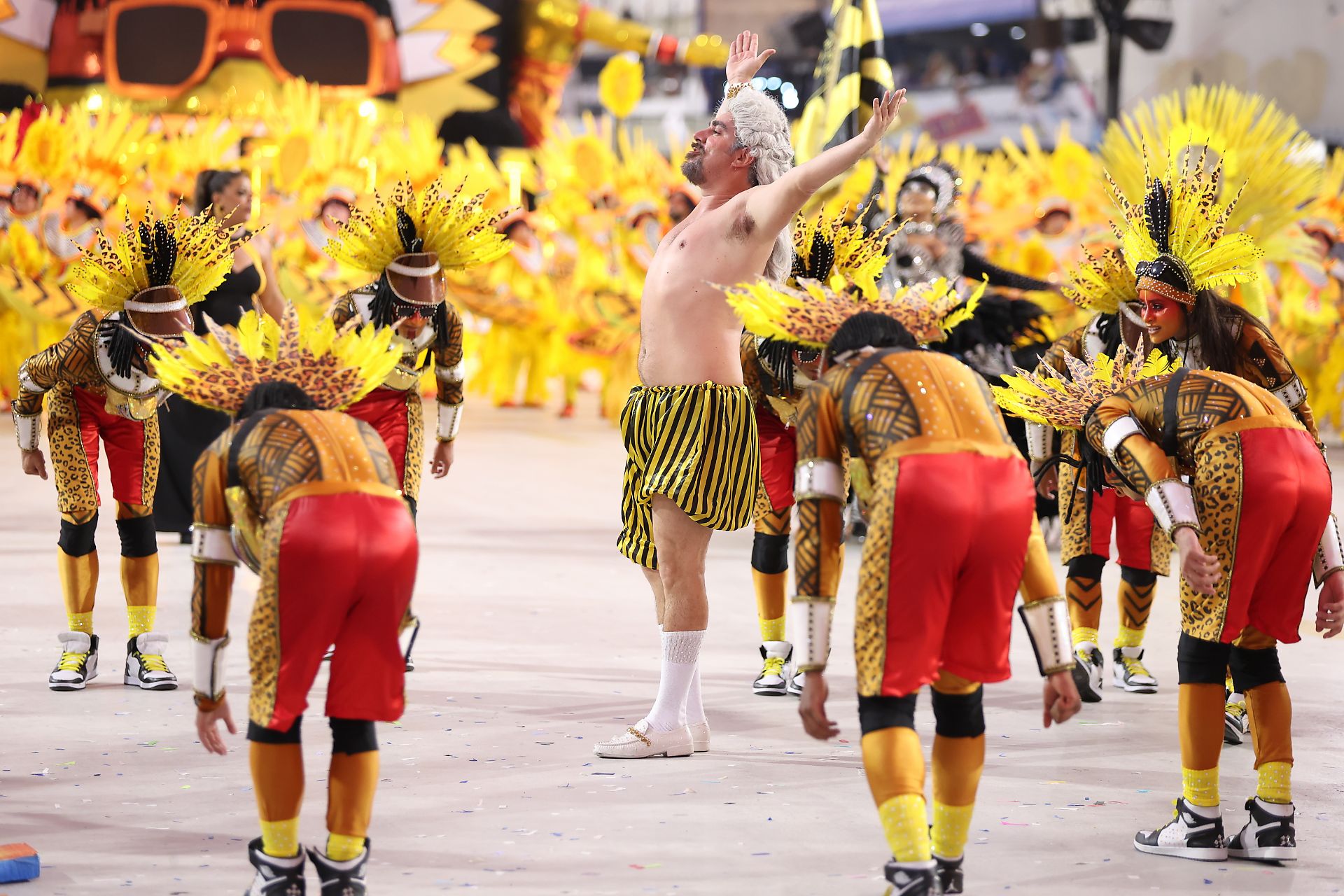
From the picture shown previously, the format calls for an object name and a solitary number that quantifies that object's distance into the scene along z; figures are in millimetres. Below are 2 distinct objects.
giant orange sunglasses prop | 36031
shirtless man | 7949
